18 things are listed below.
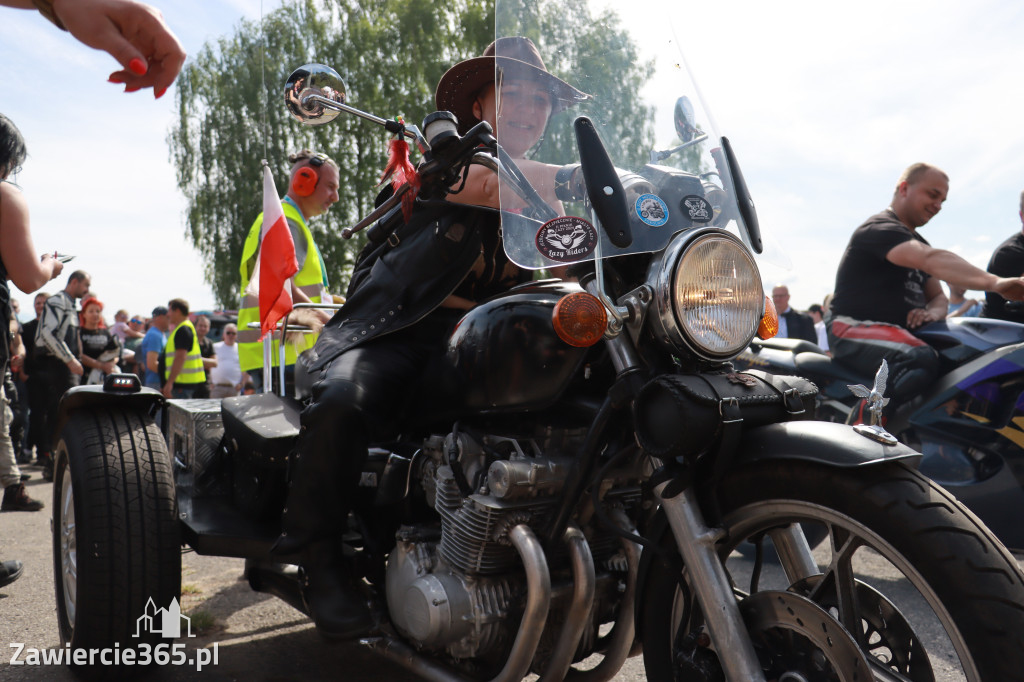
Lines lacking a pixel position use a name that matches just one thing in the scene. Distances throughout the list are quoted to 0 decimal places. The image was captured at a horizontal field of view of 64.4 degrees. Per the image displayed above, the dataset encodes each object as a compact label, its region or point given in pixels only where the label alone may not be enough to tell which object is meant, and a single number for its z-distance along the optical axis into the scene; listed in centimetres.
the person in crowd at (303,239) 418
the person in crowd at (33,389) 731
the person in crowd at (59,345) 702
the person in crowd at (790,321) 922
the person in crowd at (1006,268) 459
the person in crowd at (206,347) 1012
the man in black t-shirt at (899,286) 399
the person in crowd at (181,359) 824
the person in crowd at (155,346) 912
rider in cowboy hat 190
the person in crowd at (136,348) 1074
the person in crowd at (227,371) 1010
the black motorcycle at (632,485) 144
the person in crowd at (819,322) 1060
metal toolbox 309
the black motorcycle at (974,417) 358
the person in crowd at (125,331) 1184
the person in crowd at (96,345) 776
